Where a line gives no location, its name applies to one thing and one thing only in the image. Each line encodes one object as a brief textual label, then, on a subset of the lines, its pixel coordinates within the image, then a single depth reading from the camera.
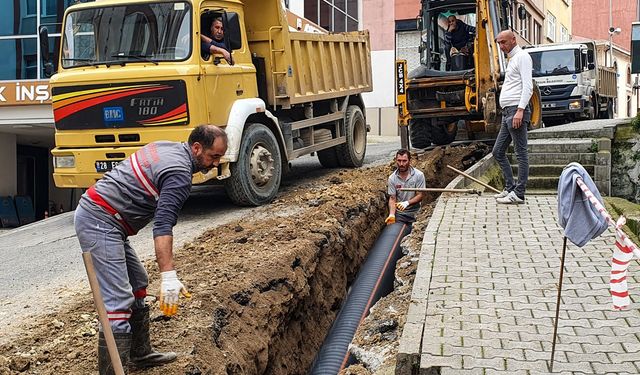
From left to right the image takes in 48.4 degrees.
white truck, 18.33
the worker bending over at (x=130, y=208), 3.96
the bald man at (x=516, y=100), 7.79
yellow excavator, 12.52
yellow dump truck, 8.42
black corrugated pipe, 6.64
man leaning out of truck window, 8.71
